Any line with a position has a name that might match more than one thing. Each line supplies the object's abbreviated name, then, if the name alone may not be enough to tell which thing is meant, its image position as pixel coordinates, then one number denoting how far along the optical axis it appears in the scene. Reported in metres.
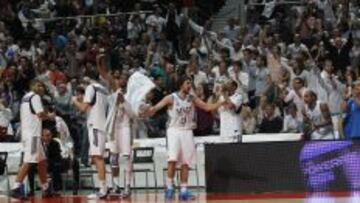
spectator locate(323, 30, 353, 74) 24.84
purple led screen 19.08
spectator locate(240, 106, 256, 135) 22.33
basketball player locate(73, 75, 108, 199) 19.39
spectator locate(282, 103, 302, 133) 21.91
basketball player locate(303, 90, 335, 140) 20.31
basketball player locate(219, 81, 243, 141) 19.97
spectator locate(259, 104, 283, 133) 22.16
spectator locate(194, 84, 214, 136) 22.64
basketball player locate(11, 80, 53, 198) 19.95
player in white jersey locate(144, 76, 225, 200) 19.38
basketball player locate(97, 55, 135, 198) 19.73
